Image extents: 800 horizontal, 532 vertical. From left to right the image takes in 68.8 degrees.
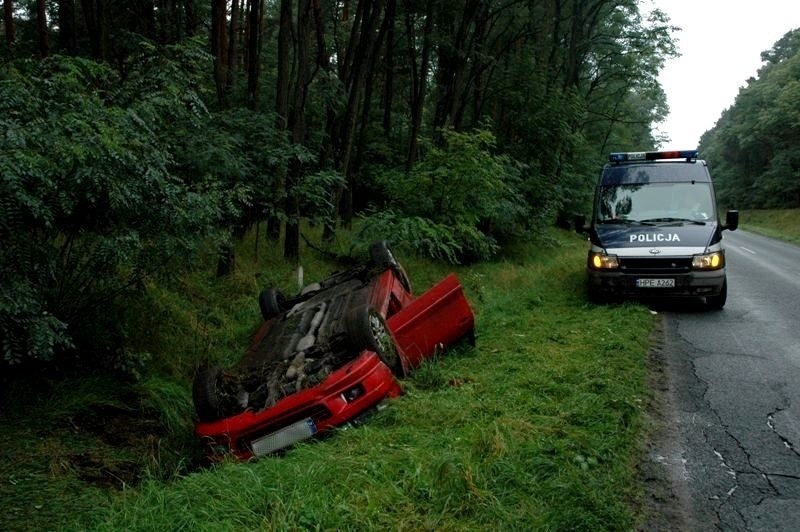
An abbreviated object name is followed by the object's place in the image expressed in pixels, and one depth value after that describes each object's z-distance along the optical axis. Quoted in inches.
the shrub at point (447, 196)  411.5
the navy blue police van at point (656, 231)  340.2
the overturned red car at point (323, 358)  169.2
